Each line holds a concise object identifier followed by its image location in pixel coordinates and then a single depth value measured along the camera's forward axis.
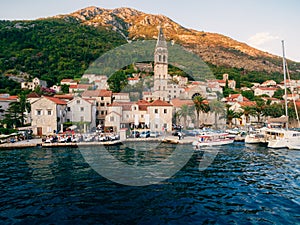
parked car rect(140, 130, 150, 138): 34.34
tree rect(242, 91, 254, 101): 78.18
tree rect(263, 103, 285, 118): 50.34
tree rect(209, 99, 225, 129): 49.50
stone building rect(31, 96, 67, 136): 34.50
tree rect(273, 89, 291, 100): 80.16
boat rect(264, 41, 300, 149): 28.66
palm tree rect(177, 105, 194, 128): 46.34
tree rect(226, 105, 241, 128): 48.53
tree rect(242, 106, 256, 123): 46.77
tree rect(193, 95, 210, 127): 43.06
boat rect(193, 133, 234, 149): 28.97
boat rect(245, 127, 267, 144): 32.34
